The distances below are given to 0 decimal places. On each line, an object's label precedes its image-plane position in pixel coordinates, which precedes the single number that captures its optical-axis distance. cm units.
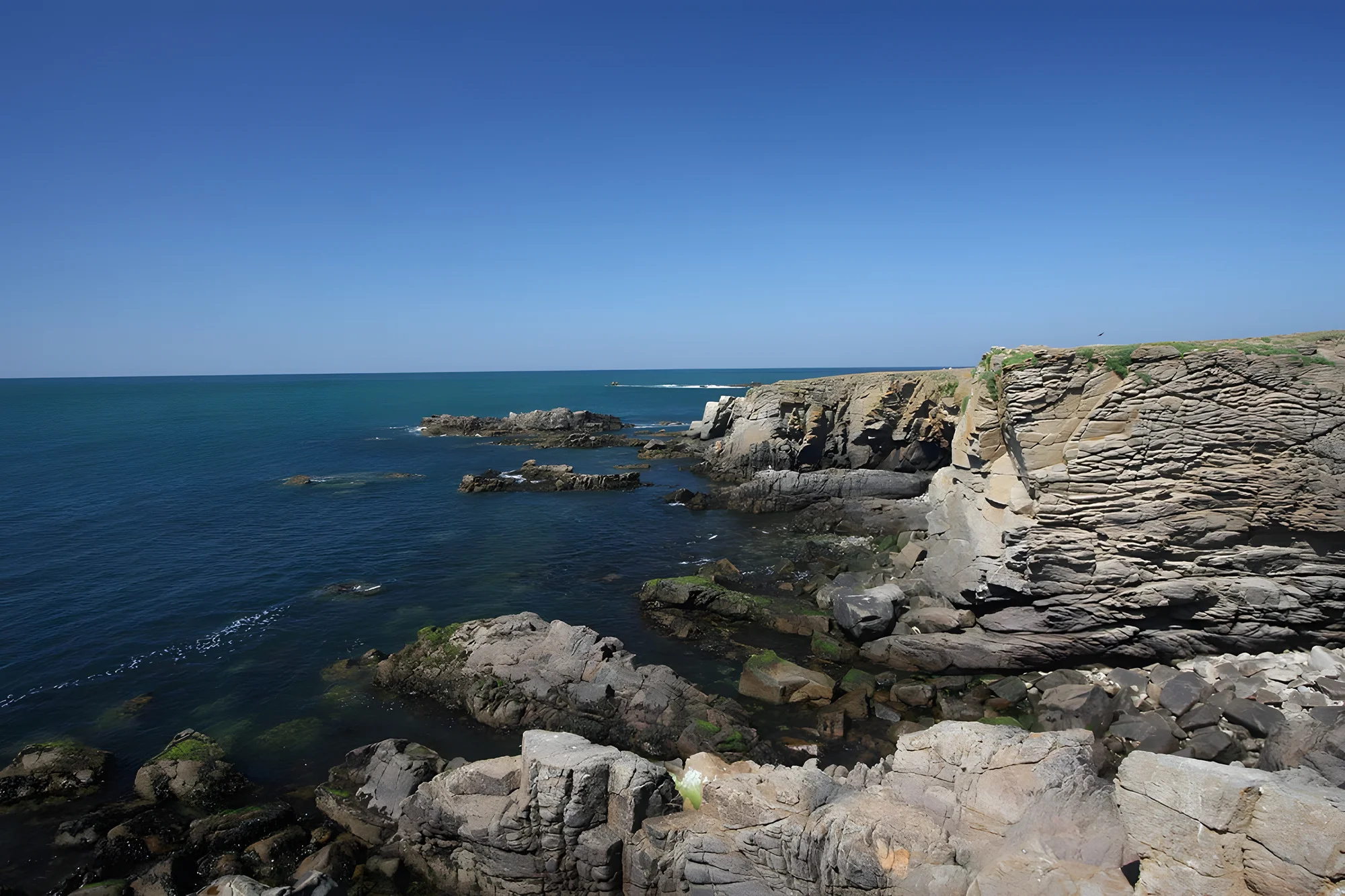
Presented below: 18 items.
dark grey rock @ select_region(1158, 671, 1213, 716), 1486
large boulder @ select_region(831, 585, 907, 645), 2027
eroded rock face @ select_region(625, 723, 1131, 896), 864
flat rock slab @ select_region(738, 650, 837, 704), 1756
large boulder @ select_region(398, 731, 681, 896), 1118
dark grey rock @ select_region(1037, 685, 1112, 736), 1501
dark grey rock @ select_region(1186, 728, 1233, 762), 1340
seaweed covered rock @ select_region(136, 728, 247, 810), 1405
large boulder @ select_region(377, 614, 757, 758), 1590
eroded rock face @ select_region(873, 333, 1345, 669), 1597
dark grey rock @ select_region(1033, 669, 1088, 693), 1684
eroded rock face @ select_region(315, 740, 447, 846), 1300
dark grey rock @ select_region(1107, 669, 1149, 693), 1617
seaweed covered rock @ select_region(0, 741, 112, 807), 1409
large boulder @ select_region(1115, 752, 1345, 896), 692
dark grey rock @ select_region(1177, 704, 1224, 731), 1418
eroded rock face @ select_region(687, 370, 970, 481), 4203
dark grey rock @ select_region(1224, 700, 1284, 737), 1363
